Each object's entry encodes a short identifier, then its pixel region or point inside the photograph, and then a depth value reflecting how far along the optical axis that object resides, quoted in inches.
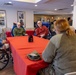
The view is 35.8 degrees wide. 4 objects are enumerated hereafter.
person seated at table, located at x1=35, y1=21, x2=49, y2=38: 174.8
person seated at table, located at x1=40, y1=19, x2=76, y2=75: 52.8
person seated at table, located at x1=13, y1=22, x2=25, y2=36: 181.8
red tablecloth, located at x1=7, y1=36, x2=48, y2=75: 58.6
